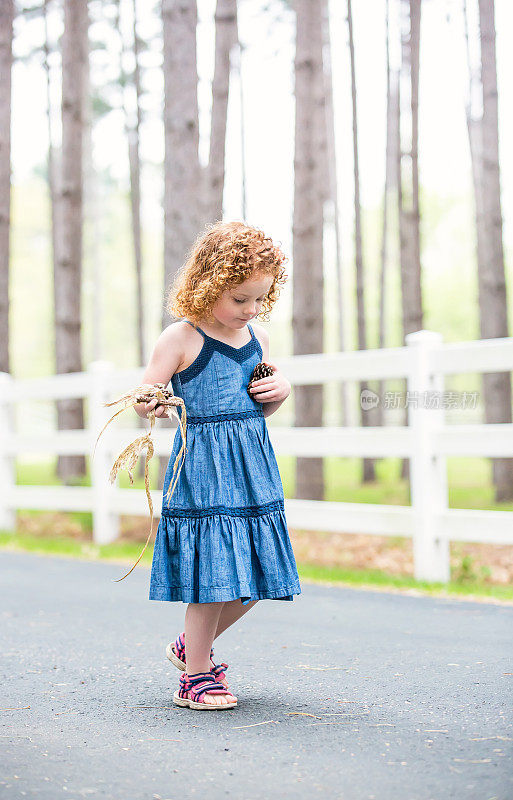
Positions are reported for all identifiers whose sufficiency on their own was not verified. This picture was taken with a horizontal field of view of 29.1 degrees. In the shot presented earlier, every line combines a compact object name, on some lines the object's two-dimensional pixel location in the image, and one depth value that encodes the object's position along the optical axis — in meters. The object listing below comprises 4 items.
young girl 3.38
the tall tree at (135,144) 20.50
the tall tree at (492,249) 12.11
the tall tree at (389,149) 18.70
